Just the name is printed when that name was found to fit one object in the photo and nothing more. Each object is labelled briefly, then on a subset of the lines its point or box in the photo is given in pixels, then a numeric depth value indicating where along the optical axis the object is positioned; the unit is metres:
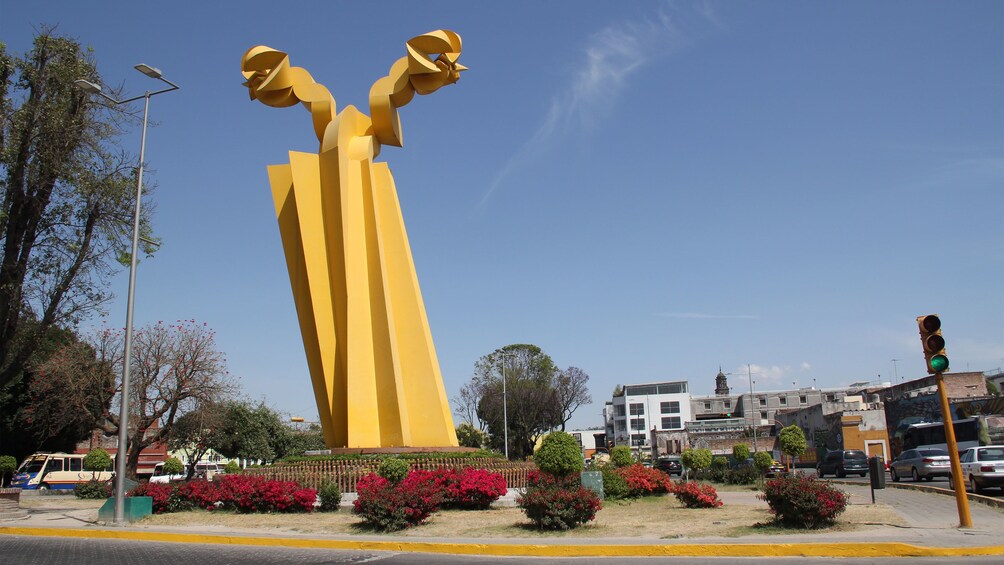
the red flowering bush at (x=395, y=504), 13.59
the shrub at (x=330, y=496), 16.80
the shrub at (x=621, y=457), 25.28
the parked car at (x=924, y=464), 25.52
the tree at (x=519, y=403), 64.06
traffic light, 11.89
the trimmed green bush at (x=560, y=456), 15.96
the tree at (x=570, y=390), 67.94
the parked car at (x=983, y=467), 19.20
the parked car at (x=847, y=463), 33.59
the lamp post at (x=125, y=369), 15.80
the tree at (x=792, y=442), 21.03
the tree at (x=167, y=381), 30.55
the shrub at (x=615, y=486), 19.62
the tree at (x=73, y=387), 31.30
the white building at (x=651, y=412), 89.75
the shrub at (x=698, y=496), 17.14
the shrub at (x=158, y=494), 17.33
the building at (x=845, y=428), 48.22
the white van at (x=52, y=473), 36.41
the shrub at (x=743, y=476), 27.41
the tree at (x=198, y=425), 32.81
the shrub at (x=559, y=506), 12.97
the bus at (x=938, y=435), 32.09
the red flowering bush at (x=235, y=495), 16.80
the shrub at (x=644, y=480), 20.09
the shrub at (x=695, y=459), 27.86
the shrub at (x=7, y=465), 36.22
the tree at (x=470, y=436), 55.78
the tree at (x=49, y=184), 20.20
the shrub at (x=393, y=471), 16.34
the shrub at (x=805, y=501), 12.22
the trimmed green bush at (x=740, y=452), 30.85
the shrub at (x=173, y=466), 39.34
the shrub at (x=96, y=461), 33.00
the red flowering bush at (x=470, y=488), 16.70
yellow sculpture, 20.38
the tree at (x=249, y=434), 42.19
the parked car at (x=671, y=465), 38.46
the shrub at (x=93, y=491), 27.31
